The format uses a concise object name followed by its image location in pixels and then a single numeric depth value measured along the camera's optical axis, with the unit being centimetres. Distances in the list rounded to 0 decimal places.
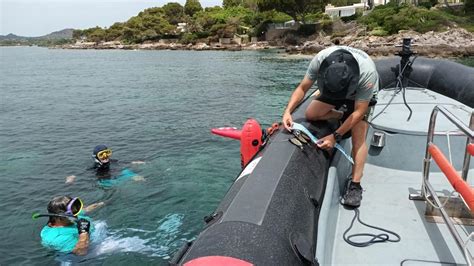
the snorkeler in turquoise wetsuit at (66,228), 480
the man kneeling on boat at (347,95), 362
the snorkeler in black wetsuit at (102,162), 777
